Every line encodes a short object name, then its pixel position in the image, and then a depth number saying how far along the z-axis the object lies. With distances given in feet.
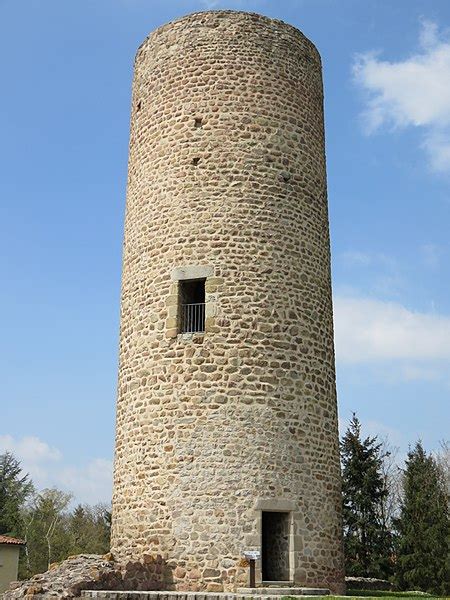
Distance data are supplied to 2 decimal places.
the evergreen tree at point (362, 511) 76.74
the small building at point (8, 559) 80.62
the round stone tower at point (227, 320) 36.73
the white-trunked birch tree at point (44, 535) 121.80
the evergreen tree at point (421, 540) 72.74
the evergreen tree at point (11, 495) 108.78
